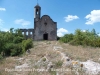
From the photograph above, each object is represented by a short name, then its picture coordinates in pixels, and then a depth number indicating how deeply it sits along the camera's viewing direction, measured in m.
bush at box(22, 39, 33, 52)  8.08
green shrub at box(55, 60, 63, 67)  3.49
